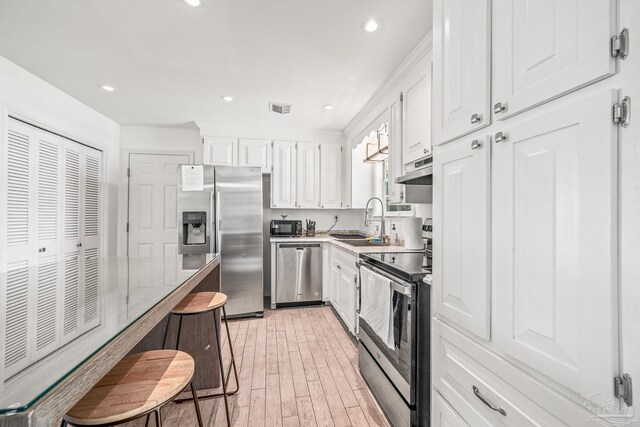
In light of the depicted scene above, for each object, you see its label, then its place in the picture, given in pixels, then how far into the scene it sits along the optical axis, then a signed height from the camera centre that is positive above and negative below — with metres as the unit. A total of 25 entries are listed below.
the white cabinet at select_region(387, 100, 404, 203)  2.37 +0.59
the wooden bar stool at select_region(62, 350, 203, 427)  0.67 -0.51
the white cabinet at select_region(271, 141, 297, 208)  3.91 +0.59
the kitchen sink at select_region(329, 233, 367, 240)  4.04 -0.30
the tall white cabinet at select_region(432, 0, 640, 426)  0.57 +0.00
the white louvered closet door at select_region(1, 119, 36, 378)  2.36 +0.15
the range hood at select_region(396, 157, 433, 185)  1.49 +0.25
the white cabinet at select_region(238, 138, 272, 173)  3.81 +0.89
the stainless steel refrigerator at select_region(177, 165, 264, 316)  3.25 -0.10
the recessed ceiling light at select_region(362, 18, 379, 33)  1.82 +1.32
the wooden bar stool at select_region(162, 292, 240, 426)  1.35 -0.48
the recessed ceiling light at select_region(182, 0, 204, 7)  1.66 +1.31
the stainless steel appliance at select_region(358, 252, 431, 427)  1.32 -0.71
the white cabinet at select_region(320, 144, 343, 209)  4.07 +0.61
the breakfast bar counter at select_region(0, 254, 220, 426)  0.41 -0.27
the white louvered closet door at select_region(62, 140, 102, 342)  3.05 +0.17
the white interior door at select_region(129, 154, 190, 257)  3.97 +0.13
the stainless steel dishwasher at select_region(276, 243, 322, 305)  3.55 -0.73
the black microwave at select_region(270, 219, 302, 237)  3.80 -0.17
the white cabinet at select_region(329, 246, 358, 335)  2.56 -0.73
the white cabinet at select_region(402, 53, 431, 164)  1.96 +0.82
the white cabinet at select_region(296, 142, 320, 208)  4.00 +0.62
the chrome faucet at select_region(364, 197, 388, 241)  3.23 -0.17
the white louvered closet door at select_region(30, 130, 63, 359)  2.68 +0.19
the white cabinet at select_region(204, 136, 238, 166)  3.71 +0.89
